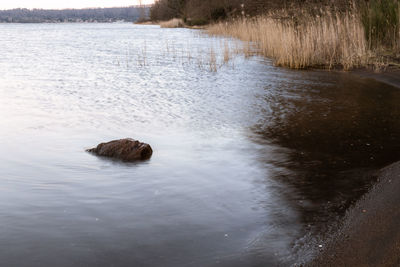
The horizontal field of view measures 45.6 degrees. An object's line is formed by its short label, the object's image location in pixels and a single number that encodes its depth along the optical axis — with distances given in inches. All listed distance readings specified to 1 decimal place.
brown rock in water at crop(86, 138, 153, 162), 231.6
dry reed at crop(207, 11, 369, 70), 521.3
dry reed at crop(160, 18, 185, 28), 2161.4
